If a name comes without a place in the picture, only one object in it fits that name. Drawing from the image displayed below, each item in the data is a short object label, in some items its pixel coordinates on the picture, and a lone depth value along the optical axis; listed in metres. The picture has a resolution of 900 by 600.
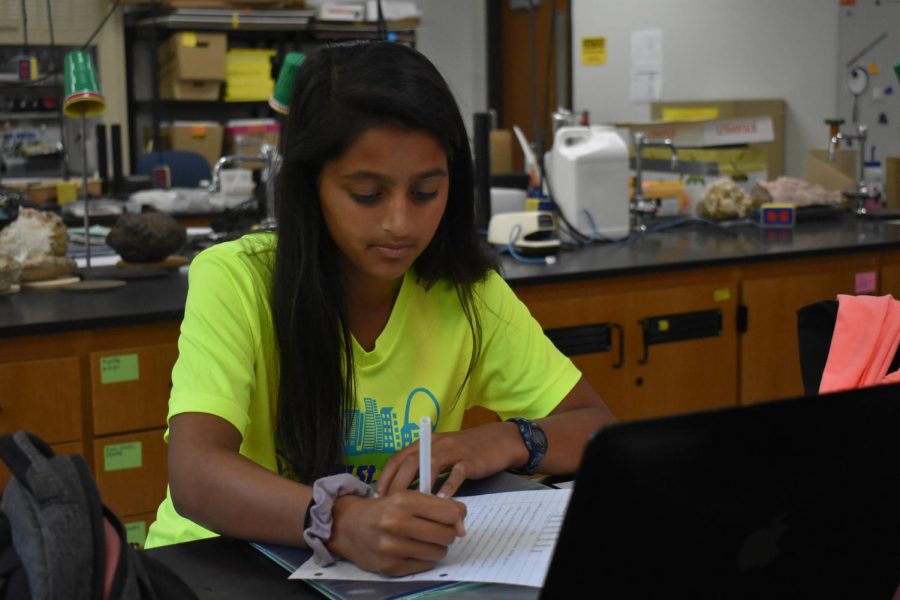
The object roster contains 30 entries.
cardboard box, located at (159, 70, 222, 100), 6.09
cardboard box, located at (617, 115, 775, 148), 4.02
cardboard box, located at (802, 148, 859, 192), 3.81
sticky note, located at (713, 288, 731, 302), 2.86
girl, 1.19
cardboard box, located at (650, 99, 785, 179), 4.70
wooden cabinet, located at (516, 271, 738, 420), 2.68
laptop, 0.63
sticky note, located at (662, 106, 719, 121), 4.42
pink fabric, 1.21
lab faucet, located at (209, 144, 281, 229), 2.92
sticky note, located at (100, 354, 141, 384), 2.19
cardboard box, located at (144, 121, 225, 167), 6.10
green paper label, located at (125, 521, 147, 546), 2.27
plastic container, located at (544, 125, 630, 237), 3.08
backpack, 0.75
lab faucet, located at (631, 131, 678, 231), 3.41
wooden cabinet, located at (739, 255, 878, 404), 2.92
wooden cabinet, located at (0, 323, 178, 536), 2.13
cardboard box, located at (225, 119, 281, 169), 6.05
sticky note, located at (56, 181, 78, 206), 4.34
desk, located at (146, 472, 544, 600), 0.96
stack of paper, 6.23
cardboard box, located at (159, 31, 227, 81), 5.95
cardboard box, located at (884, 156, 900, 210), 3.83
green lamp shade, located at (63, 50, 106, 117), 2.41
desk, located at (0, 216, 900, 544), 2.16
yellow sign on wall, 5.98
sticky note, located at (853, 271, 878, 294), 3.06
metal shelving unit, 6.00
